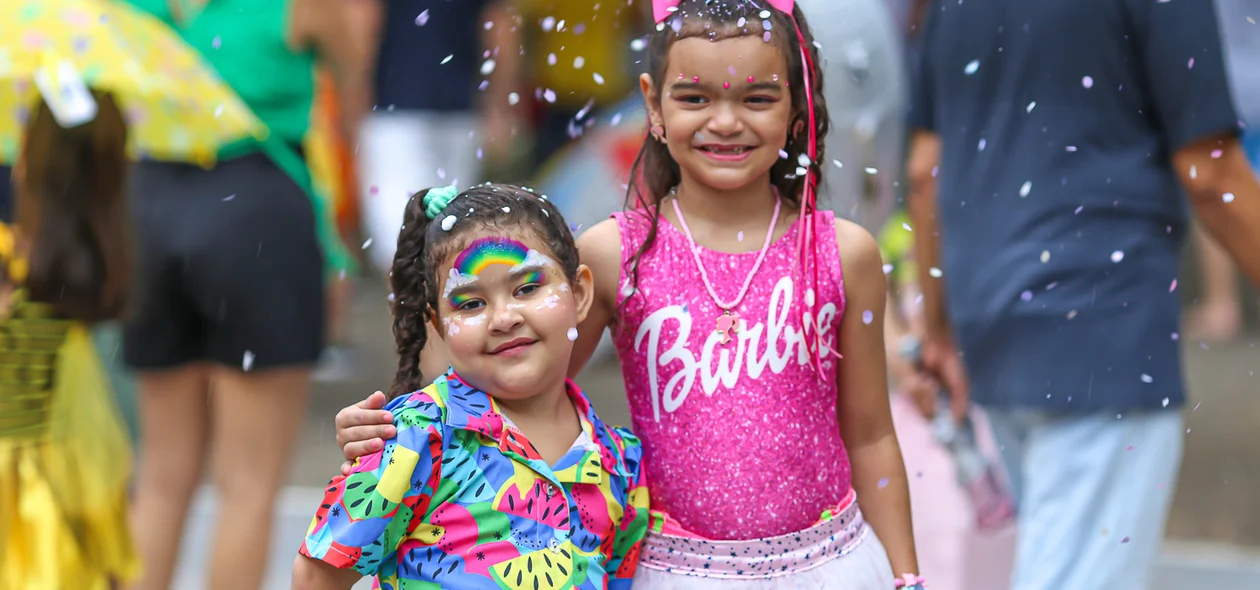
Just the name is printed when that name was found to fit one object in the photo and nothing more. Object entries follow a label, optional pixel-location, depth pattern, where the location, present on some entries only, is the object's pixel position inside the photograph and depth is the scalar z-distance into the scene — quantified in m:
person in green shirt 3.55
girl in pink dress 2.30
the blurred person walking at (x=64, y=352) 3.32
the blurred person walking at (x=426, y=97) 6.13
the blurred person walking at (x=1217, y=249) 4.55
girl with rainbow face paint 2.08
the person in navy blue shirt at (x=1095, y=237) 2.85
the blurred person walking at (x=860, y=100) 4.11
